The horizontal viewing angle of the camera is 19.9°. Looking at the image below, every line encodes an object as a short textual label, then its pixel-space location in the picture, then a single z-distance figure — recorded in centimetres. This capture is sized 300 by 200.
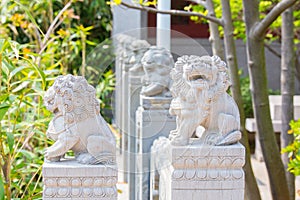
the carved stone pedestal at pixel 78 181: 298
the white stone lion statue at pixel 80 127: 304
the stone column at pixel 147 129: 416
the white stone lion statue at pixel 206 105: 313
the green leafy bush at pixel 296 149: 449
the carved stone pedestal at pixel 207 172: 306
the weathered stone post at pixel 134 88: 519
